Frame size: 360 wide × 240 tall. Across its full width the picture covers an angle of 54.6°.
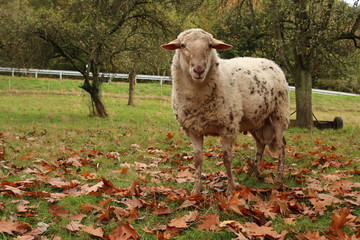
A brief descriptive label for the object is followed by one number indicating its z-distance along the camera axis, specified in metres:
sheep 4.39
